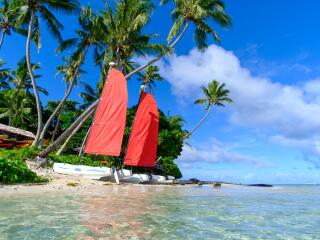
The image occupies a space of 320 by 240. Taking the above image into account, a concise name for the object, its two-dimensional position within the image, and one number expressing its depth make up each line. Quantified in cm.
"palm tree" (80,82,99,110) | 4191
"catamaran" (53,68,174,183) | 2253
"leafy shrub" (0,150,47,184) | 1616
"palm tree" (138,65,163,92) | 4838
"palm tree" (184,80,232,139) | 5053
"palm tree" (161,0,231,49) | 3272
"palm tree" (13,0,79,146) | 2889
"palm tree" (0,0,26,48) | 3390
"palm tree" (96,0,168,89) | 3117
